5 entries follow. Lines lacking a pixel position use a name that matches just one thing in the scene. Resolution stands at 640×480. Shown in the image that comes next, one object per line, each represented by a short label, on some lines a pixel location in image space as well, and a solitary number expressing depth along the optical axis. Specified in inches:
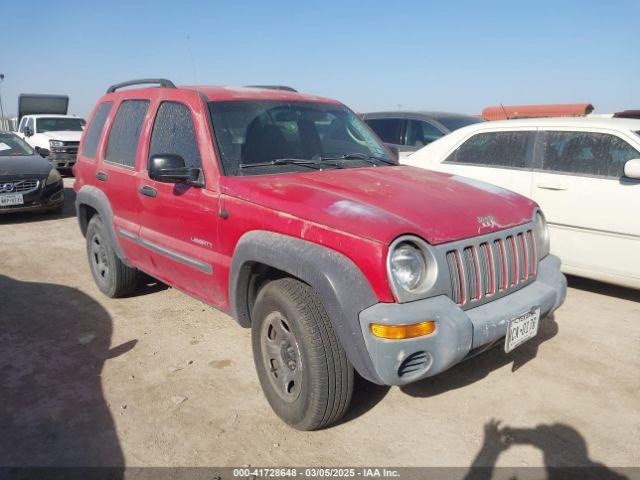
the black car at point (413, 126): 309.1
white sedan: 175.6
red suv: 96.2
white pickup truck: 535.2
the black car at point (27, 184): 320.8
